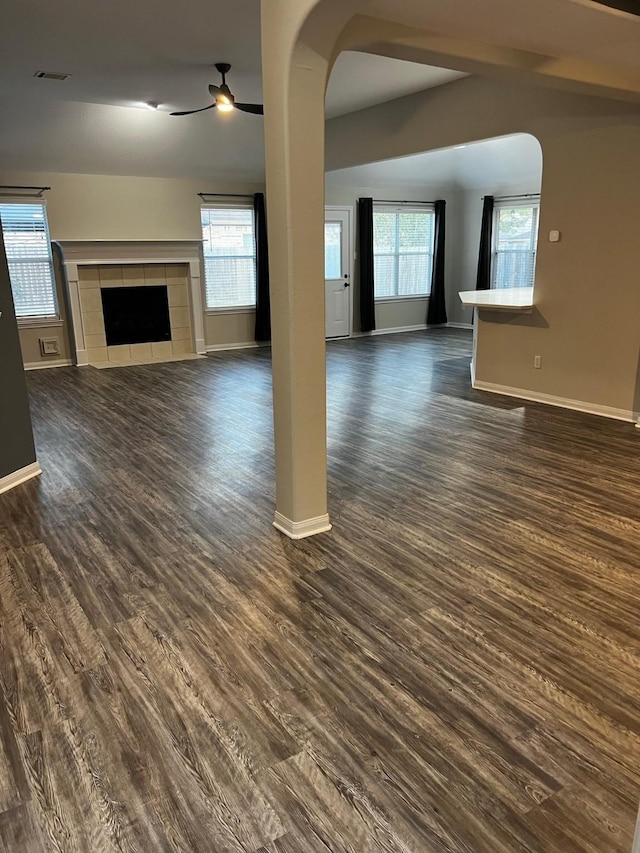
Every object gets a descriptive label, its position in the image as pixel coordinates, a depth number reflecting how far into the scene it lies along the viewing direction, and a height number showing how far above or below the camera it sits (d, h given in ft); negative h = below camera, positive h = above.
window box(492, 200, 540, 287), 32.81 +0.41
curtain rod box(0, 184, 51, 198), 25.09 +2.69
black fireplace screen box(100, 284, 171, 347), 27.61 -2.57
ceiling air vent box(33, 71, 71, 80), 16.81 +4.89
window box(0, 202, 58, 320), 25.25 -0.03
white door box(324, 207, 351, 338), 32.32 -1.06
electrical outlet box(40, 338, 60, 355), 26.50 -3.71
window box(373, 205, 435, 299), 34.45 +0.08
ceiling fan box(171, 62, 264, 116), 16.28 +4.11
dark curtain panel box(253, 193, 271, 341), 29.78 -0.99
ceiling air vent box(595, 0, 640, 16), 9.91 +3.87
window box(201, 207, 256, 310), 29.78 -0.08
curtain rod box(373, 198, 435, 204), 33.48 +2.77
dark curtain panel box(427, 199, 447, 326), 35.53 -1.58
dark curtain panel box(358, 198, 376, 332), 32.71 -0.59
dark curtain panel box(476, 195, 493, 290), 33.83 +0.10
